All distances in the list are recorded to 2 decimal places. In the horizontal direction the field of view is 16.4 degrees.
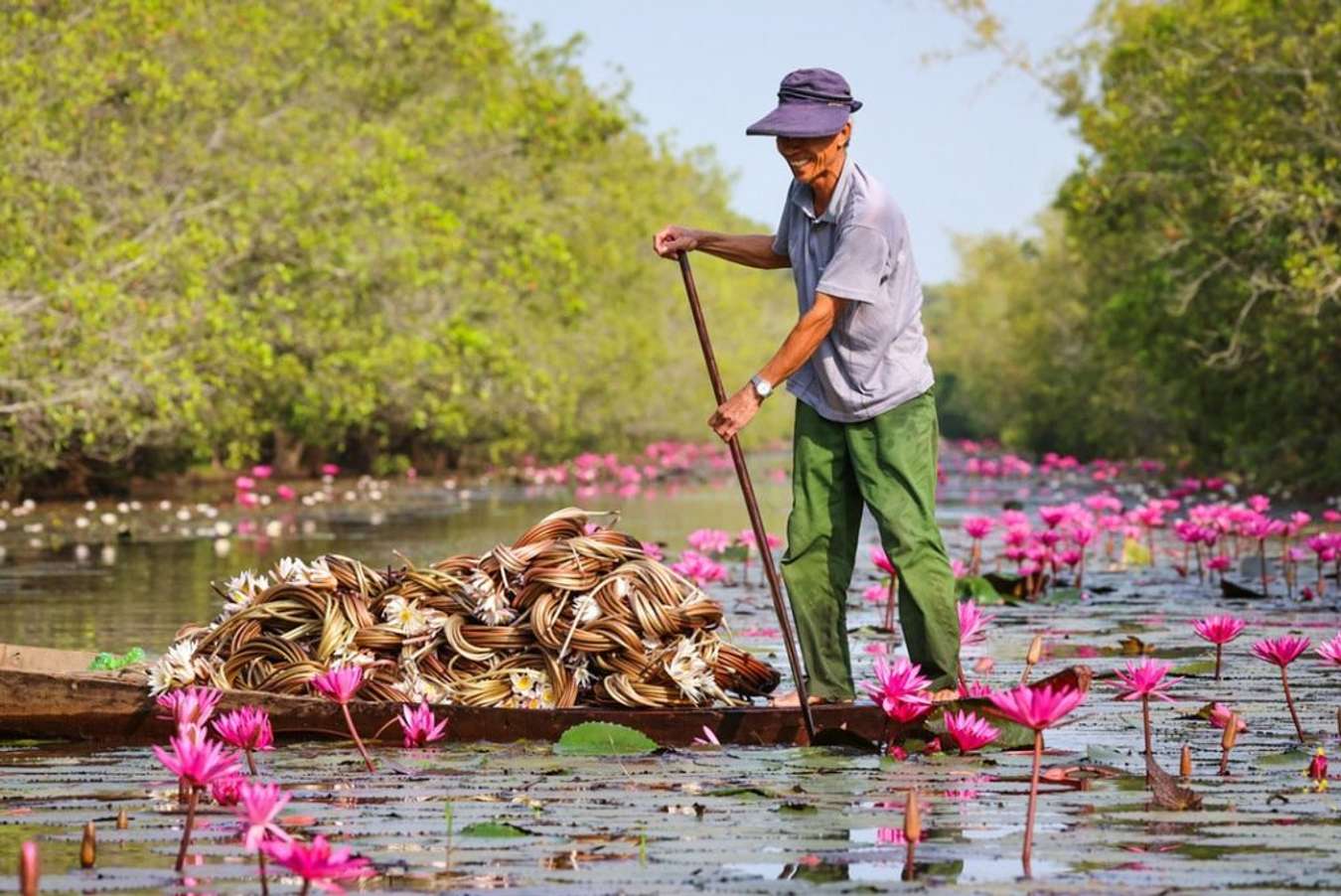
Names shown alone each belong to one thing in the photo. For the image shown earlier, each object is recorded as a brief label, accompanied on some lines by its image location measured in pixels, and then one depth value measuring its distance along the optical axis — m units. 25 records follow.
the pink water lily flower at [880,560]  22.26
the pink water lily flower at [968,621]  15.58
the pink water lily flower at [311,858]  8.14
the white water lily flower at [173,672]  15.00
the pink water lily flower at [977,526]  27.45
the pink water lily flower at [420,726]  14.00
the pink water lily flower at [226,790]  10.53
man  14.79
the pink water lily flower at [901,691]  13.63
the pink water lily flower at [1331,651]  13.37
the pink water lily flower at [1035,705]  9.73
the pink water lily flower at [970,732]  13.00
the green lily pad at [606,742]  14.26
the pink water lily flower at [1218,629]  14.54
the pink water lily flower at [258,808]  8.48
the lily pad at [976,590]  27.87
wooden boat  14.52
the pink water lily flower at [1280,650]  13.56
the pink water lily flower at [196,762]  9.37
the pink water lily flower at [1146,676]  12.56
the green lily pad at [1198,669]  18.99
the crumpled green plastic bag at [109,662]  16.61
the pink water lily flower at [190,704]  11.36
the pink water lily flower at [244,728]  11.42
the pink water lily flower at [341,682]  12.30
